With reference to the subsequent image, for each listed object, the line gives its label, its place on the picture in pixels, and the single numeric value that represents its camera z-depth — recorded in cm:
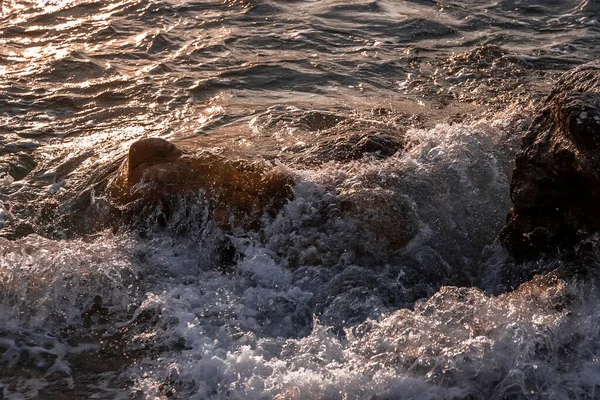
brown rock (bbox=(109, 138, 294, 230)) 511
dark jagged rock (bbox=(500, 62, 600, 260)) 403
